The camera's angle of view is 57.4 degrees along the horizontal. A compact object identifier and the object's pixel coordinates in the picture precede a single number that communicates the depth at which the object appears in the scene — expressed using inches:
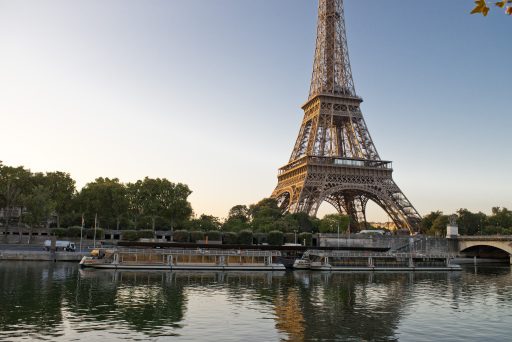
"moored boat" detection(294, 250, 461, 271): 2696.9
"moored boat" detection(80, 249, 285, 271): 2413.9
